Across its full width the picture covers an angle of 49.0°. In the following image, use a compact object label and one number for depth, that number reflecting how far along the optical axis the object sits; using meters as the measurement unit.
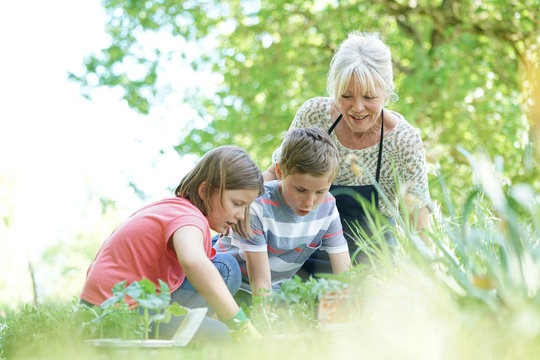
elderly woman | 3.24
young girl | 2.17
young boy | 2.97
